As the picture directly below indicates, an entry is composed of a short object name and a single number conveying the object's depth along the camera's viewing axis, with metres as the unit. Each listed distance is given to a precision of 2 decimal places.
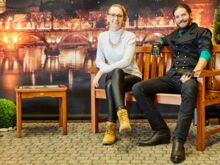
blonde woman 3.29
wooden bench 3.10
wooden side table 3.53
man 3.21
